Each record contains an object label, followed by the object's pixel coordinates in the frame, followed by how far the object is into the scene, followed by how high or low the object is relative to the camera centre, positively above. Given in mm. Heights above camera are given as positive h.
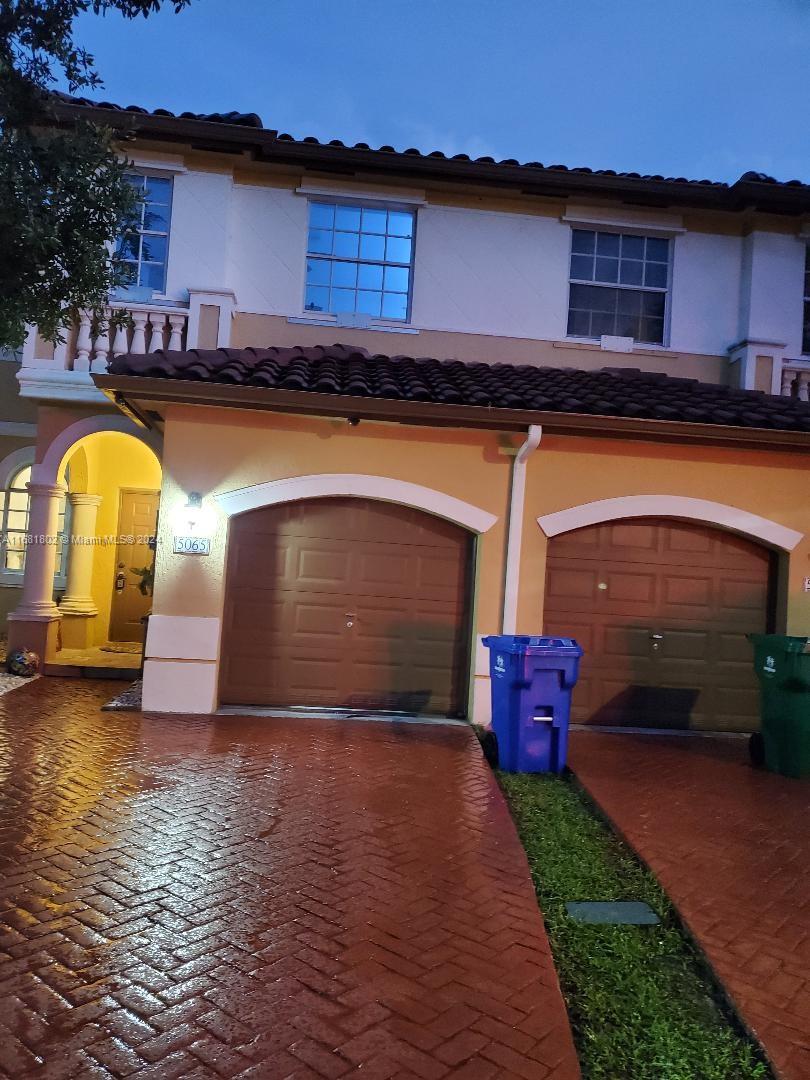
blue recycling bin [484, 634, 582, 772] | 7164 -935
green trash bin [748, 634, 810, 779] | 7285 -827
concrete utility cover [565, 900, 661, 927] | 4578 -1782
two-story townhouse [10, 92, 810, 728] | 8836 +1671
